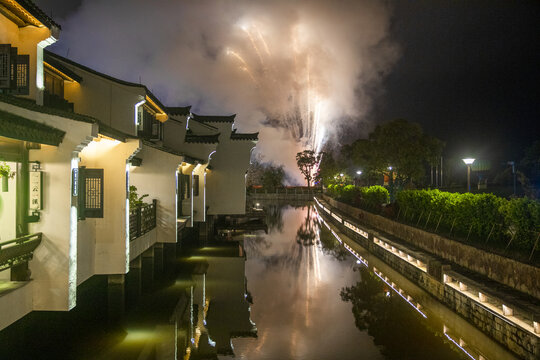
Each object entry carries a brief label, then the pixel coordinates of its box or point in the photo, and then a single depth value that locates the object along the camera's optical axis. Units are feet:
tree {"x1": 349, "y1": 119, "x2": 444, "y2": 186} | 104.99
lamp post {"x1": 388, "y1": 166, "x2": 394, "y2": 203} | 112.78
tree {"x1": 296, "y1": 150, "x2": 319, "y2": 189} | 277.23
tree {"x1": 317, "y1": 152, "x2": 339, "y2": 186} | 246.88
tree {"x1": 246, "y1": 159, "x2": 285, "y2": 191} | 244.63
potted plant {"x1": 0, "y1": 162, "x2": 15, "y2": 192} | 23.45
